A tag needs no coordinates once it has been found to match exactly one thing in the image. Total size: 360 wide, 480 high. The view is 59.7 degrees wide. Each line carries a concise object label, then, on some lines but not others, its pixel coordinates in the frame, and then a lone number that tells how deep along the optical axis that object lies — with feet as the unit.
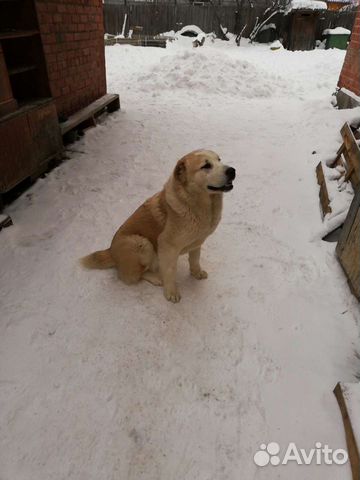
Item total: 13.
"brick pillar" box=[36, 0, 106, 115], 14.51
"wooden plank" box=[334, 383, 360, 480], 5.19
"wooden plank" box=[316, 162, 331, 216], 11.31
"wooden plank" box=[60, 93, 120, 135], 15.72
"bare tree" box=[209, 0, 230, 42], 55.88
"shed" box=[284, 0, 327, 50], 49.75
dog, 6.79
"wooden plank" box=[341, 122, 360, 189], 10.55
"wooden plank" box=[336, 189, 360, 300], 8.43
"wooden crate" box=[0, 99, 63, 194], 11.37
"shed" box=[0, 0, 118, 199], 11.68
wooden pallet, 43.39
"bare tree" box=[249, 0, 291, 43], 53.01
